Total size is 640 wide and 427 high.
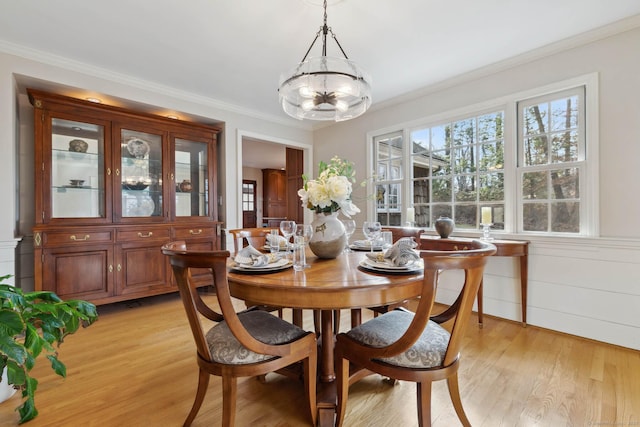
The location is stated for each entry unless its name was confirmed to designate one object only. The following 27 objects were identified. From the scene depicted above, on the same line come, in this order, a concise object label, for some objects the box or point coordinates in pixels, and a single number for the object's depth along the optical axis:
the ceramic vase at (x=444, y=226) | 2.93
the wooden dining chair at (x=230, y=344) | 1.16
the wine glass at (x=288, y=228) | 1.72
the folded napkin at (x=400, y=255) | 1.40
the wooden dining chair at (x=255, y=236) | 2.26
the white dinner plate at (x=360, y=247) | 2.18
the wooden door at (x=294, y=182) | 5.21
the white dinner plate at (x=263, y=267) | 1.40
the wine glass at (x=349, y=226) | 1.87
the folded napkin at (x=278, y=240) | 1.80
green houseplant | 1.21
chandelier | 1.95
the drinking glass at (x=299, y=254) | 1.52
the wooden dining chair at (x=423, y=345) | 1.10
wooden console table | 2.62
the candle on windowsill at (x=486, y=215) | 2.82
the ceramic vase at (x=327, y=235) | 1.70
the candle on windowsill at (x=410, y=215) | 3.37
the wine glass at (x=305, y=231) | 1.67
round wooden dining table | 1.16
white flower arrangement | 1.65
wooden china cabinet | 2.75
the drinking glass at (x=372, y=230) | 1.83
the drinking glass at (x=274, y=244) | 1.79
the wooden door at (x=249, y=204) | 9.23
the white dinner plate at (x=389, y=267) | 1.36
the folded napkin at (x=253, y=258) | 1.47
